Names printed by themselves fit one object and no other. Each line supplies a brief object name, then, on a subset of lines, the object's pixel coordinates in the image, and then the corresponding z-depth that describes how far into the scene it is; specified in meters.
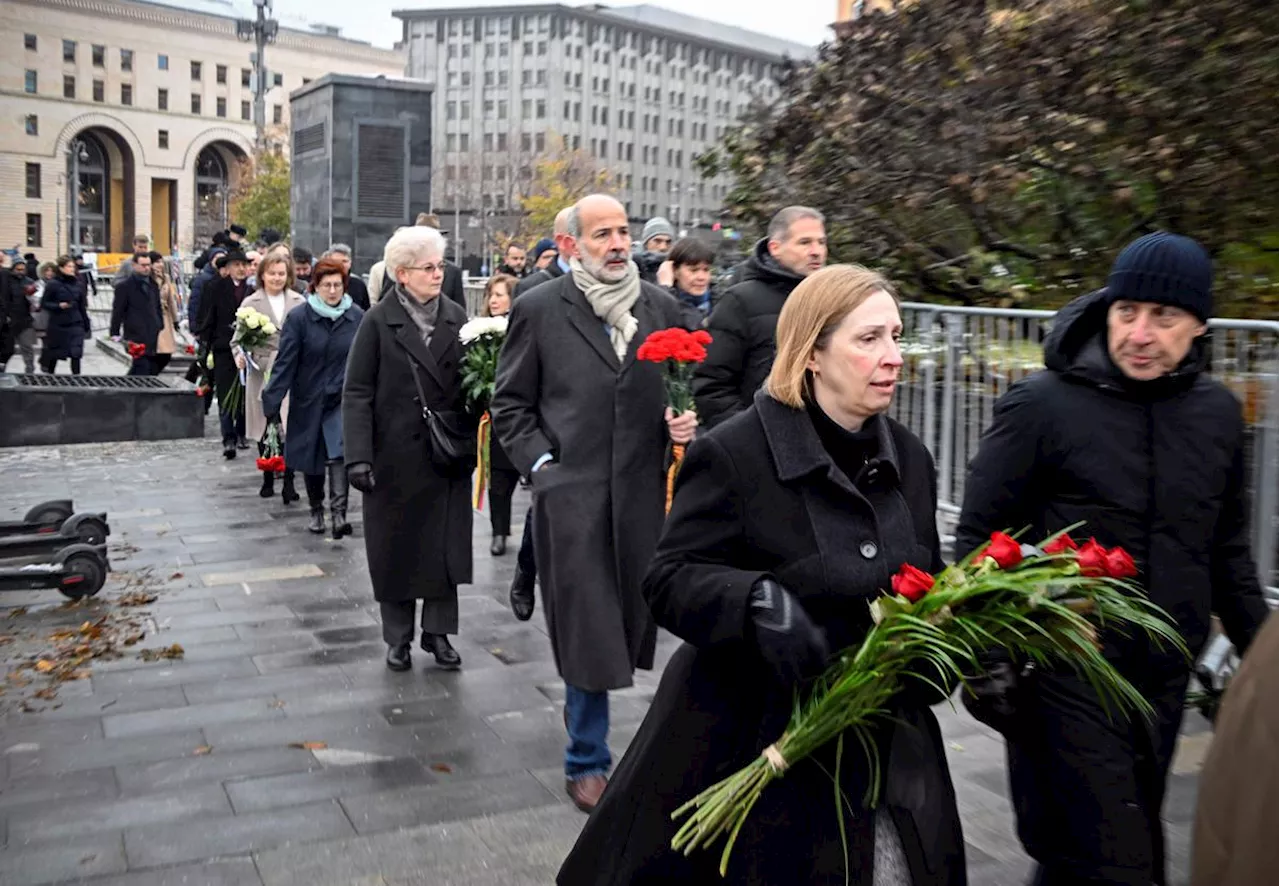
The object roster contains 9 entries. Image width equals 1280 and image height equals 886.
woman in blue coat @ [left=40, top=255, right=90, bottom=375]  23.09
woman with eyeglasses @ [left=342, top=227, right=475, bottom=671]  7.05
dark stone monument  21.75
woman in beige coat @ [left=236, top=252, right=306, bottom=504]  12.31
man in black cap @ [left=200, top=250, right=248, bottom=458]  14.45
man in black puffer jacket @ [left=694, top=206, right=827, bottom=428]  6.66
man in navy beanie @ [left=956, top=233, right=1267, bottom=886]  3.56
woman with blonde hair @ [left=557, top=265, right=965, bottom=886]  2.92
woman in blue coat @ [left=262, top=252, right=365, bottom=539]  10.35
